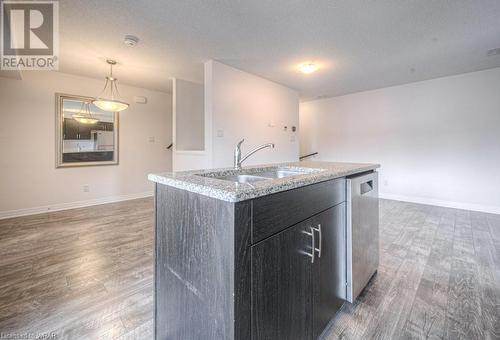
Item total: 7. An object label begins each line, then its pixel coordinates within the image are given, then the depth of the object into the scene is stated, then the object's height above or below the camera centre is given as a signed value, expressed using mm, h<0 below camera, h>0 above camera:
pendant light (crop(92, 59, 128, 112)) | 3305 +980
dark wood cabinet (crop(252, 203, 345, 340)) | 852 -500
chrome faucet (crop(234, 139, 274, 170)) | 1616 +77
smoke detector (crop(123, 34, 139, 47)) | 2625 +1524
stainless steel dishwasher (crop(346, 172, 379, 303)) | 1474 -449
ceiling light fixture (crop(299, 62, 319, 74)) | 3484 +1588
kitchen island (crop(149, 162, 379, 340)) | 778 -359
